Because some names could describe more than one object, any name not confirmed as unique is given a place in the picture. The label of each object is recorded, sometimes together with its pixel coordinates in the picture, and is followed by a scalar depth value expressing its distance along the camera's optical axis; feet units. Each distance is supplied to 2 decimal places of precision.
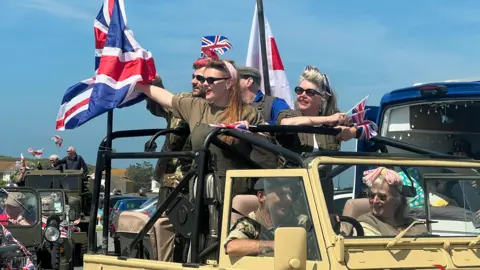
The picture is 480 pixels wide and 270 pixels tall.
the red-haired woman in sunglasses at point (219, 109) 17.20
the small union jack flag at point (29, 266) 33.65
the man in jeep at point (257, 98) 19.95
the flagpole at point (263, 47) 25.91
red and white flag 26.61
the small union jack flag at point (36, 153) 63.46
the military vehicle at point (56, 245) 38.63
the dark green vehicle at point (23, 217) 36.73
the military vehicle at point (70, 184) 57.26
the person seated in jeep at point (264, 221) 14.74
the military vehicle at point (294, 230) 13.99
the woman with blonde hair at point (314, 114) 18.33
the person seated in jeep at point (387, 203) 15.71
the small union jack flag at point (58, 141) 57.46
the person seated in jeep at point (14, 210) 36.94
